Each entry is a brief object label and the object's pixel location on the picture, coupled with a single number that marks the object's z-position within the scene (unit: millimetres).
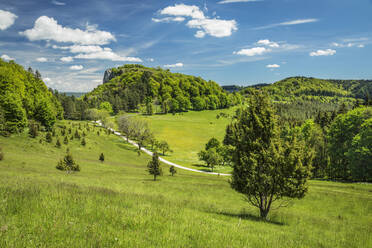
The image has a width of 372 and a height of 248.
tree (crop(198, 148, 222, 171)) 68938
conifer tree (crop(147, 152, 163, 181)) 40938
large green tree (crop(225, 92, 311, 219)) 13438
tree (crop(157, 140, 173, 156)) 86312
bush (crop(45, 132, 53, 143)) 54322
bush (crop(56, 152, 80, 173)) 36094
